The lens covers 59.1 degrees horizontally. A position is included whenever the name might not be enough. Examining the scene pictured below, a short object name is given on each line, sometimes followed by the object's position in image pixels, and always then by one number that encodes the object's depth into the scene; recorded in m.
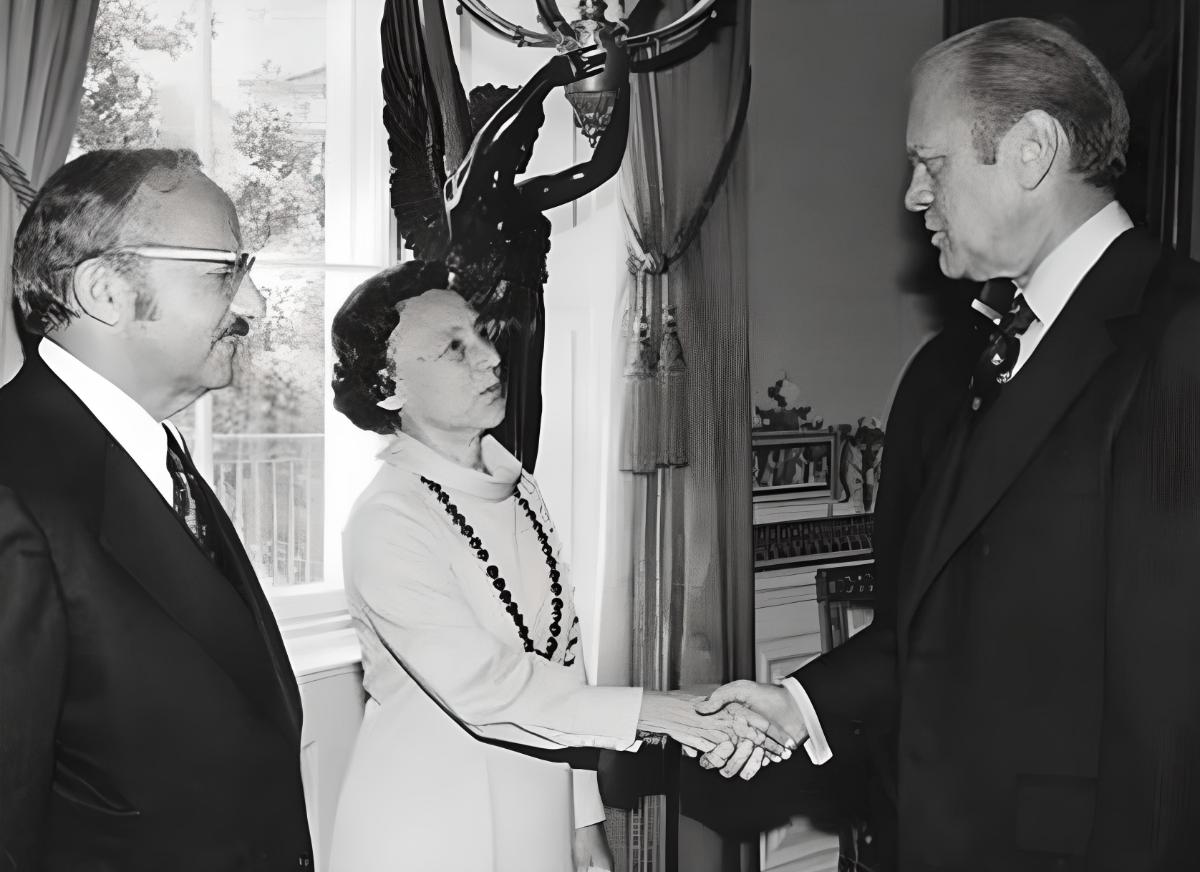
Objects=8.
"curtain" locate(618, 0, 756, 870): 2.42
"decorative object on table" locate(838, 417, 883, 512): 2.89
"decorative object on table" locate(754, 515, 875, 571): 2.91
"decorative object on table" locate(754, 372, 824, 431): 2.83
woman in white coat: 1.90
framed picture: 2.88
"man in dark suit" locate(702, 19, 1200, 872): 1.98
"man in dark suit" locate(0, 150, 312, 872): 1.46
